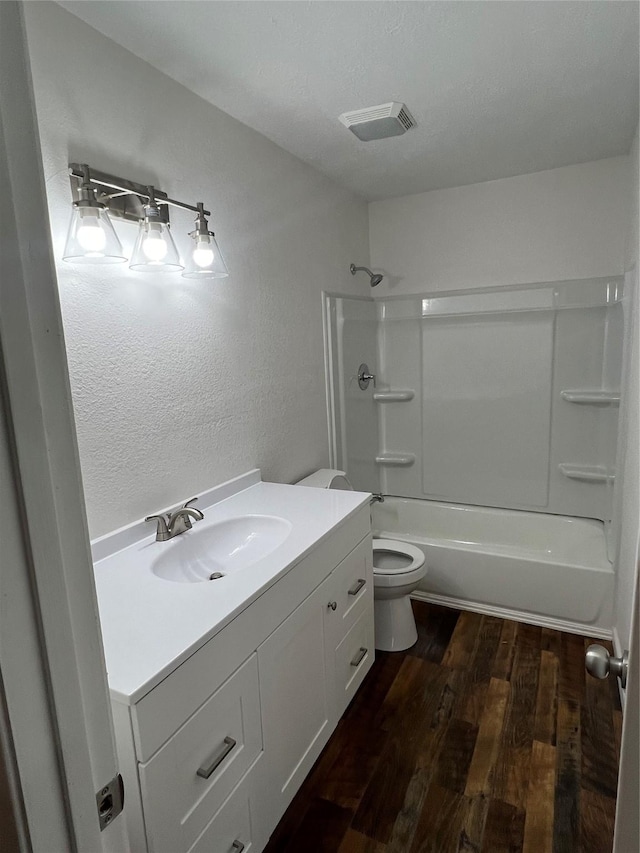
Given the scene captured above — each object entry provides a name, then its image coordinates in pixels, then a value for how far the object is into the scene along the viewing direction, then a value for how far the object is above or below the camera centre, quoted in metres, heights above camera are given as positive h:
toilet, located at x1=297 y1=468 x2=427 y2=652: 2.27 -1.15
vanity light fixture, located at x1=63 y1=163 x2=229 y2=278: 1.30 +0.37
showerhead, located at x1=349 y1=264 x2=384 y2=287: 2.99 +0.44
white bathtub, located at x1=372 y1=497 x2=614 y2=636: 2.40 -1.16
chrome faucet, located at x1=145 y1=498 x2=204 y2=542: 1.60 -0.53
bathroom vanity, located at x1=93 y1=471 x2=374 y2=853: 1.01 -0.73
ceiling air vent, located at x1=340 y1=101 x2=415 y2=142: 1.92 +0.89
